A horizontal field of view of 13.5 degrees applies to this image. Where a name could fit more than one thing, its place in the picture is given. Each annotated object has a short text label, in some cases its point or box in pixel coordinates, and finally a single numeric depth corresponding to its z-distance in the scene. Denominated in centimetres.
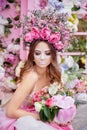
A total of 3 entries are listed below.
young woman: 244
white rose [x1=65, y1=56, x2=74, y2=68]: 482
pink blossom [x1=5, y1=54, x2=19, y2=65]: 483
